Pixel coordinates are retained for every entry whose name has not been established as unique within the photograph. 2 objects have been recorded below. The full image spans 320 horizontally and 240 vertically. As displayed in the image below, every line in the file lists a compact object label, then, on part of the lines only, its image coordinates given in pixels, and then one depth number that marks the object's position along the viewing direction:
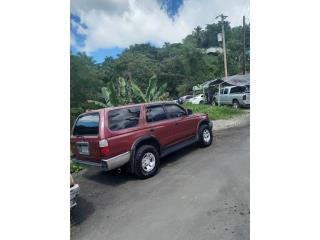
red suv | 3.10
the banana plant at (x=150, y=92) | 4.72
